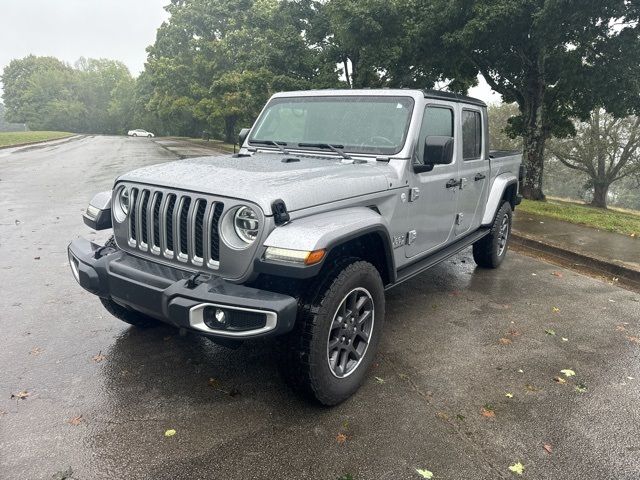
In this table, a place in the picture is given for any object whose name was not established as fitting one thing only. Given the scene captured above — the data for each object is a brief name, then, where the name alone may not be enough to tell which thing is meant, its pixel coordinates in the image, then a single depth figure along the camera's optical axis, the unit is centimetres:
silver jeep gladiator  257
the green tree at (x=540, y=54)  1059
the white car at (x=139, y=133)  6538
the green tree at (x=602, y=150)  2914
